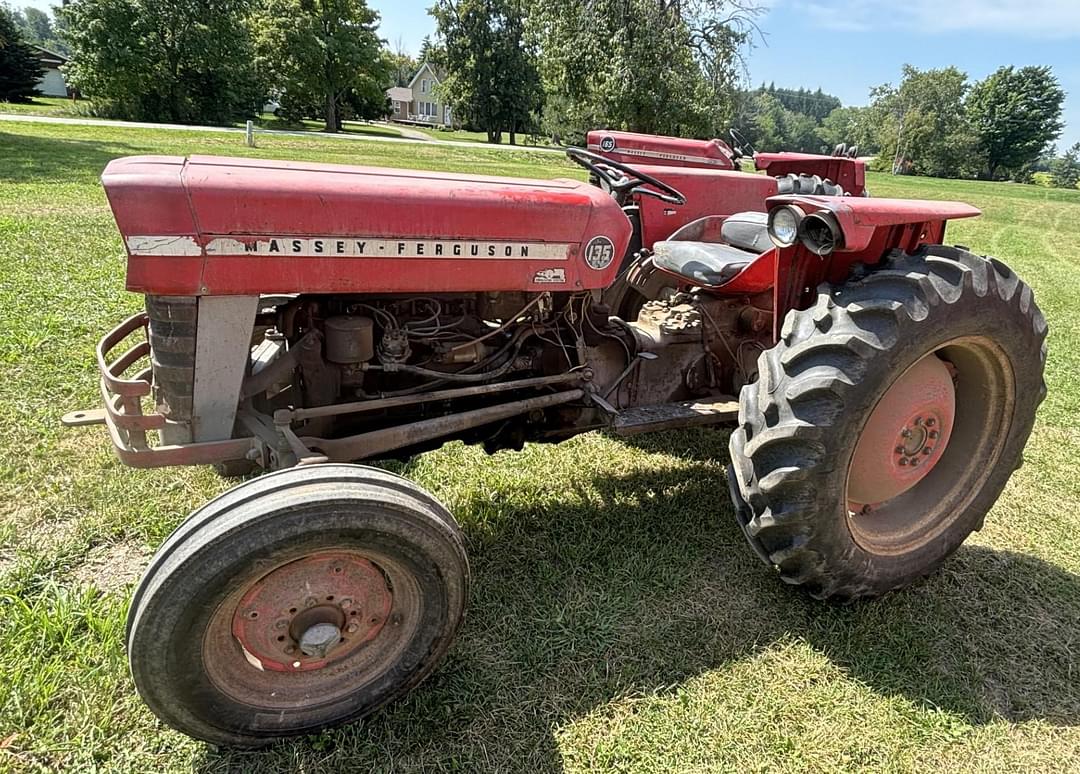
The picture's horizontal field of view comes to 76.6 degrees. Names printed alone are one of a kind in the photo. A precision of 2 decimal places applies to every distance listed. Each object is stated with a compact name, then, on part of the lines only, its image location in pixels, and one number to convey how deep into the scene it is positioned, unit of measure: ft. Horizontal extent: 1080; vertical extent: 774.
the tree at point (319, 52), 117.08
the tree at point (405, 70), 250.41
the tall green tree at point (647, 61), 60.29
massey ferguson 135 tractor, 5.85
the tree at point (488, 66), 130.31
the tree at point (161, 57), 98.78
